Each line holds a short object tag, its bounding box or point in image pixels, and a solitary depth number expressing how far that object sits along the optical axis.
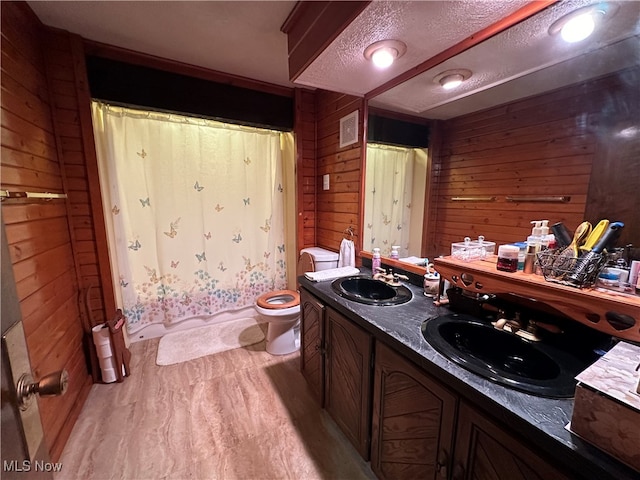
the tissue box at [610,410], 0.51
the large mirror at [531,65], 0.88
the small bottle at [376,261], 1.85
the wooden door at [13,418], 0.49
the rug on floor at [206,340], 2.25
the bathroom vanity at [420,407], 0.62
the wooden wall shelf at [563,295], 0.75
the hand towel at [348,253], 2.12
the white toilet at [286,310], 2.13
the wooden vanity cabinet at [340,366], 1.22
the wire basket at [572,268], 0.85
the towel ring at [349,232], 2.20
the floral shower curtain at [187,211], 2.14
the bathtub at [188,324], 2.45
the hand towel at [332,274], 1.69
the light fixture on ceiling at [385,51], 1.26
